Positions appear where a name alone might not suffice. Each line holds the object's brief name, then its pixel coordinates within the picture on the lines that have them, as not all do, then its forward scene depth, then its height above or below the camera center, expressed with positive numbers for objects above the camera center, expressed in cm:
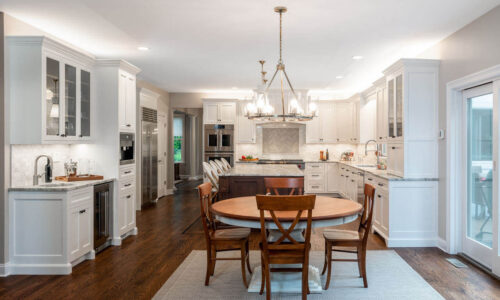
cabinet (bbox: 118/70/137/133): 477 +65
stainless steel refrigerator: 721 -12
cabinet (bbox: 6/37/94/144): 368 +63
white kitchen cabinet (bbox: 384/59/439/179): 462 +38
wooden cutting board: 419 -33
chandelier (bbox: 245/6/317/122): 421 +48
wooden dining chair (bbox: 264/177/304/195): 400 -37
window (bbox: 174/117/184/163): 1285 +41
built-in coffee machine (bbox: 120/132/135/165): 480 +2
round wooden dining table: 288 -55
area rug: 313 -125
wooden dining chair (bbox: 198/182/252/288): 324 -80
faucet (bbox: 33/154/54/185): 391 -26
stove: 866 -30
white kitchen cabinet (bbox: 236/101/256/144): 884 +49
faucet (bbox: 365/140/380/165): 686 -5
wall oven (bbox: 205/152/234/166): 873 -13
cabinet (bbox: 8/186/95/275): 365 -83
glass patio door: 377 -29
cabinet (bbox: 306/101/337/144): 895 +56
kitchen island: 528 -52
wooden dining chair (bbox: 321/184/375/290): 324 -82
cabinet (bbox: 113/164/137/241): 471 -75
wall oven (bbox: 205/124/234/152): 873 +25
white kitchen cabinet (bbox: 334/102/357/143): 884 +70
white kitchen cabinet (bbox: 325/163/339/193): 862 -63
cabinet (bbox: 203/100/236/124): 879 +91
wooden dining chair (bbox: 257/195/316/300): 266 -70
